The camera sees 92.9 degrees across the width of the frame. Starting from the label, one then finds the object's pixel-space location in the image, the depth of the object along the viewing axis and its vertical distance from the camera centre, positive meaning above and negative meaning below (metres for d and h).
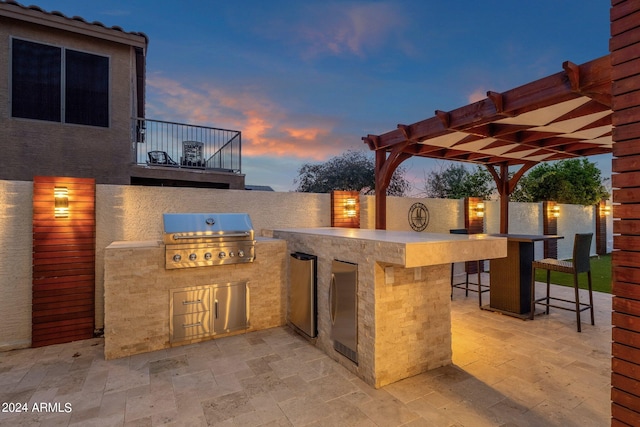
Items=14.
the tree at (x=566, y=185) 12.34 +1.24
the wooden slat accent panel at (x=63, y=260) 3.93 -0.61
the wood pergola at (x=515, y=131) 3.42 +1.43
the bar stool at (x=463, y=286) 6.43 -1.58
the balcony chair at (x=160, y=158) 7.01 +1.33
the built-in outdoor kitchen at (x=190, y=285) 3.71 -0.95
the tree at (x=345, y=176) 13.39 +1.74
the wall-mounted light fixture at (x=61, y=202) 4.00 +0.17
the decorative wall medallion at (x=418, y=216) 7.51 -0.04
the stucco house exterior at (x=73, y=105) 5.61 +2.17
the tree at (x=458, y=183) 12.59 +1.40
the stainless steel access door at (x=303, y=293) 3.96 -1.08
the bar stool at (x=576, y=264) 4.47 -0.77
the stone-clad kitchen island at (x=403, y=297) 2.79 -0.86
